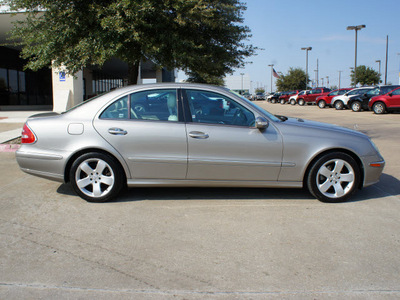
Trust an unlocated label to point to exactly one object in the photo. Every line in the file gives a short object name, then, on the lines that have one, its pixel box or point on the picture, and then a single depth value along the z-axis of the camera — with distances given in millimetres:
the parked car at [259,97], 79062
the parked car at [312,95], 38406
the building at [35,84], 20391
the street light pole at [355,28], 41188
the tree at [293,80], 77250
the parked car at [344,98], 27656
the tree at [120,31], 8555
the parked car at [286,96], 49750
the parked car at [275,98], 55481
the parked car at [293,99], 43156
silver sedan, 4898
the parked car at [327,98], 32219
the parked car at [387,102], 21969
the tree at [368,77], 75125
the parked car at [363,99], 24512
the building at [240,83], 129500
